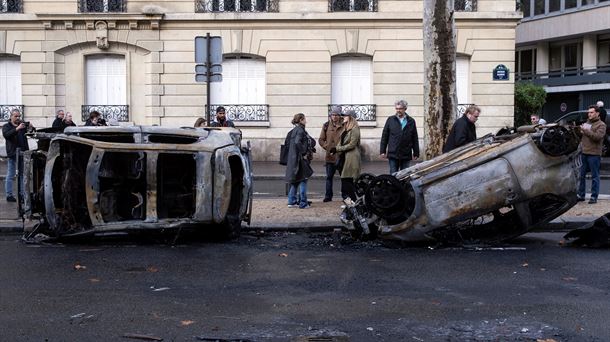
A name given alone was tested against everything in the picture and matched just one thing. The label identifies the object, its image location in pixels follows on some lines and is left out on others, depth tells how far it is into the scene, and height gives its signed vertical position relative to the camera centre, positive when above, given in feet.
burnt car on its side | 30.19 -1.78
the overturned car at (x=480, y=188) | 29.43 -2.02
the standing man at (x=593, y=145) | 43.21 -0.63
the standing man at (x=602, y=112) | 62.03 +1.71
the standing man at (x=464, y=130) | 38.19 +0.15
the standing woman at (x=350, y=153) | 41.09 -1.02
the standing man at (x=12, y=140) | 44.55 -0.41
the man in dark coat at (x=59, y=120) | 50.79 +0.81
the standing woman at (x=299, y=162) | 41.42 -1.49
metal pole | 43.50 +3.71
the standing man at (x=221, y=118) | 48.87 +0.91
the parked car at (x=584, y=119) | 79.87 +1.50
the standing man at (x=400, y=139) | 41.63 -0.31
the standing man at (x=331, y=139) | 43.52 -0.33
